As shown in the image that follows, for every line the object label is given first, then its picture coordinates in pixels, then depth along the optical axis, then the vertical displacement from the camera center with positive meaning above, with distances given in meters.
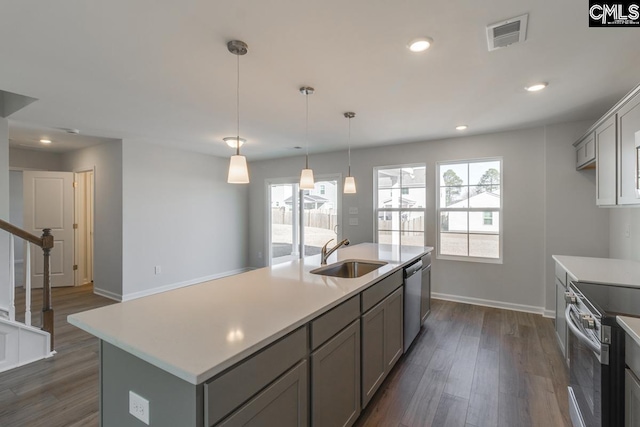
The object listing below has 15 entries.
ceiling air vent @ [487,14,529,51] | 1.70 +1.12
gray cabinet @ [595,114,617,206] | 2.40 +0.45
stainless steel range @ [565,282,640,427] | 1.39 -0.74
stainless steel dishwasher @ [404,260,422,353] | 2.71 -0.88
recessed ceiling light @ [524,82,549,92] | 2.56 +1.14
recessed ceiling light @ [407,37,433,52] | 1.87 +1.12
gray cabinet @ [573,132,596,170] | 2.90 +0.66
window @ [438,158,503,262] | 4.18 +0.03
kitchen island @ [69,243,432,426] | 0.97 -0.51
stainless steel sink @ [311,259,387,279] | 2.70 -0.54
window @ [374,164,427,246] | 4.73 +0.14
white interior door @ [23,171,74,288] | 5.11 -0.07
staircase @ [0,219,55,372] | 2.58 -1.10
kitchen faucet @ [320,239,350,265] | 2.66 -0.39
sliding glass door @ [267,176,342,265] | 5.67 -0.11
